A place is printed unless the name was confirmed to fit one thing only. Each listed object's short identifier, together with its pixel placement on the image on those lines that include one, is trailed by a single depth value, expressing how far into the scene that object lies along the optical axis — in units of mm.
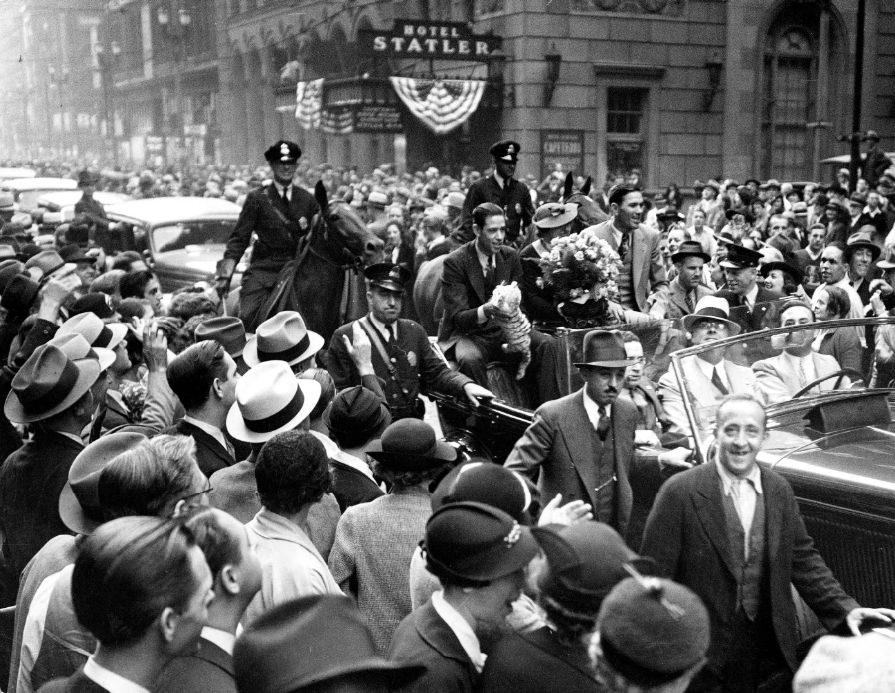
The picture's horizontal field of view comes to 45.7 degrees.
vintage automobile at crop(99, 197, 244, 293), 14202
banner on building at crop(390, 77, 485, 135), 23042
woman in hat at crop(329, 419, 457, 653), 3775
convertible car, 4496
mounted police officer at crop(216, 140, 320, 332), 9477
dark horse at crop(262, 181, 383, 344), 8977
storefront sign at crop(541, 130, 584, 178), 24547
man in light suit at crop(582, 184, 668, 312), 8742
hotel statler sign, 21984
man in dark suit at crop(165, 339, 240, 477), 4711
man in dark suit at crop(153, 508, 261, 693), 2676
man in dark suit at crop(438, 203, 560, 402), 7703
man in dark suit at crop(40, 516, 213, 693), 2455
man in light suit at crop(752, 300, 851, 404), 5418
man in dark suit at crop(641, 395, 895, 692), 4066
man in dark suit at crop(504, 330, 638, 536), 4898
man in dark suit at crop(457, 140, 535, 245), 10734
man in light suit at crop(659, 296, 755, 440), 5223
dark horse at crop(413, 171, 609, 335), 10609
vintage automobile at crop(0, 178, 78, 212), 24812
